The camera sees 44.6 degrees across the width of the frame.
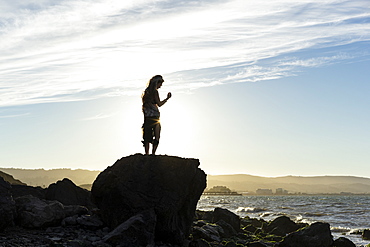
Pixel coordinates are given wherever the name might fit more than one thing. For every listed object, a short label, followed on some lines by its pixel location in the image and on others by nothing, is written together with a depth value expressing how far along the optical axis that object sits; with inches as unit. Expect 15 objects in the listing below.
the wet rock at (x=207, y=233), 701.5
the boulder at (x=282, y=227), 1040.5
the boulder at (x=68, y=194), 928.3
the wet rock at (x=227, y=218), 989.8
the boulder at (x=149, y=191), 562.6
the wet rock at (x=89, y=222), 575.8
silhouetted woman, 610.9
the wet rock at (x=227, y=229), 881.8
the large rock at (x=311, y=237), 749.3
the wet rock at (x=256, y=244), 754.5
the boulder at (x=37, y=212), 545.6
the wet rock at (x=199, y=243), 604.1
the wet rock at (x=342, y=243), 814.5
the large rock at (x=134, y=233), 496.1
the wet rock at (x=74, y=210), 609.3
